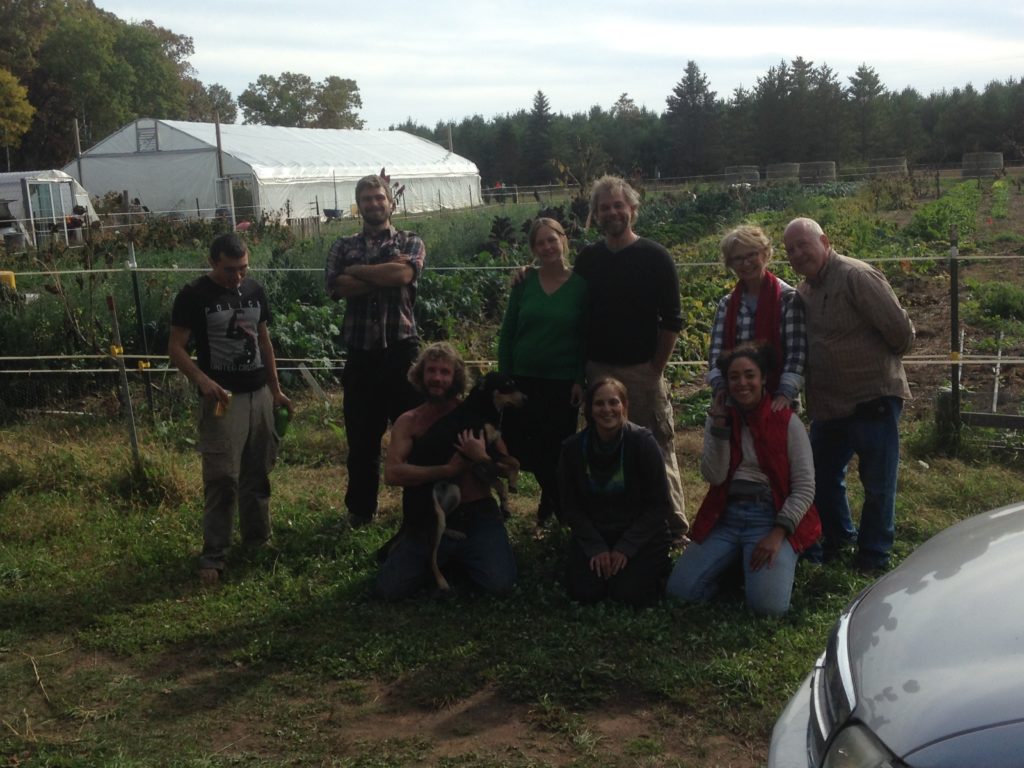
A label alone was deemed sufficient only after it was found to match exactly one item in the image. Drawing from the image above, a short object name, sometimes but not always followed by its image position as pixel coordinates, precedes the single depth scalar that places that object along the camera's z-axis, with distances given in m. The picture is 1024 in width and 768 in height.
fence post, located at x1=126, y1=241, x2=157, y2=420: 8.31
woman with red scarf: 4.96
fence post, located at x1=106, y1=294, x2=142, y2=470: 6.70
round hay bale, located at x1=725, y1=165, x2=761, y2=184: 43.11
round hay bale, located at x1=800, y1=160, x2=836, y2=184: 46.07
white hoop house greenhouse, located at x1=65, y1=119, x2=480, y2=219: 34.94
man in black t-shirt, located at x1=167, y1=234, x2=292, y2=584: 5.37
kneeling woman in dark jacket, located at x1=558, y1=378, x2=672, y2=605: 4.79
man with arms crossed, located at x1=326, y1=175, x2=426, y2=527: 5.73
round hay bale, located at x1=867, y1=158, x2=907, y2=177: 45.47
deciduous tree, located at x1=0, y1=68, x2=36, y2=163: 42.19
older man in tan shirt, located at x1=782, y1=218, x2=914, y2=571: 4.91
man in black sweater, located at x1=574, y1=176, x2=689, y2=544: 5.17
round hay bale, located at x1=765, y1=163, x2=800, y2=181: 48.28
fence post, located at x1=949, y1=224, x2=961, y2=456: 6.70
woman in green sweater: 5.33
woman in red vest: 4.75
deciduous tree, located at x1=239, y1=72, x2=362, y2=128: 81.69
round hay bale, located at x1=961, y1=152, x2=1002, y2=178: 44.91
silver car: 2.04
